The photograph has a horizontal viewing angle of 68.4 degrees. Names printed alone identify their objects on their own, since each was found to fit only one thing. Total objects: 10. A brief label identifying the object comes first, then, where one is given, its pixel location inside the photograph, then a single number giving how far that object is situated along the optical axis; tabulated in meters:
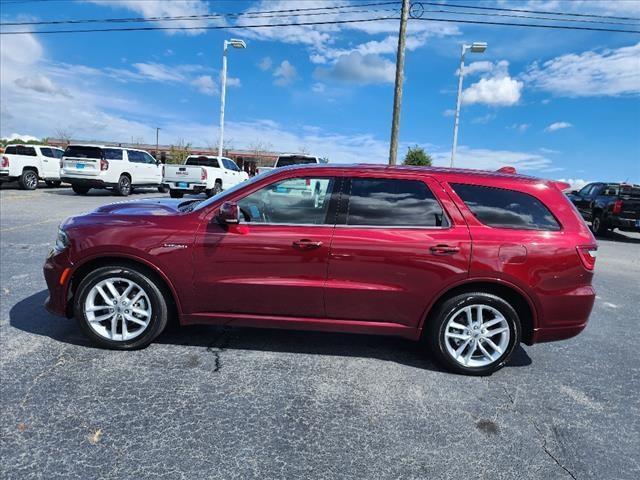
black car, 13.77
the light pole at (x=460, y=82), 19.23
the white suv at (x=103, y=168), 18.08
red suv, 3.72
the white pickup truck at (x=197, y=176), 18.02
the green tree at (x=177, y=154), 39.69
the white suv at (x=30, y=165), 19.12
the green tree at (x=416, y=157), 32.31
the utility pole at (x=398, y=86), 14.73
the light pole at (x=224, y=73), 22.00
